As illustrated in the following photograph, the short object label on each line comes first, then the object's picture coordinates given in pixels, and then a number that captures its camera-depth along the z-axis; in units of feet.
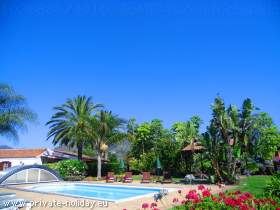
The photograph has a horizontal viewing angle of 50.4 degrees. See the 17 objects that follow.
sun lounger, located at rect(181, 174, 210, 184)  68.90
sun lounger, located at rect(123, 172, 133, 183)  80.73
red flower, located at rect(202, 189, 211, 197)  23.00
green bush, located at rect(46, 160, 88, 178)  92.89
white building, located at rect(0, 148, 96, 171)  122.93
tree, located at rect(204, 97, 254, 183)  66.39
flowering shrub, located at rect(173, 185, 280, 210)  20.52
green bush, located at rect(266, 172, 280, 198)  32.04
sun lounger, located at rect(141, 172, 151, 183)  77.46
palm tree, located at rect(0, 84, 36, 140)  55.28
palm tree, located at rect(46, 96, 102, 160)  108.78
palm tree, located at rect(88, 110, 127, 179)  101.30
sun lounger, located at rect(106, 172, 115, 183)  83.20
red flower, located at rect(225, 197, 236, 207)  20.03
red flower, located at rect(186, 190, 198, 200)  22.03
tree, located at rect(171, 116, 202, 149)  117.80
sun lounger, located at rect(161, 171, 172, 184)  74.13
